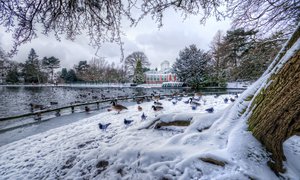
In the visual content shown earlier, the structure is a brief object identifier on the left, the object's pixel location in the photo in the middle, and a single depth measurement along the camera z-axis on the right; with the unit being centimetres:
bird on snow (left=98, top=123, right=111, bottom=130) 453
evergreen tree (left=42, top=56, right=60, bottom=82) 6762
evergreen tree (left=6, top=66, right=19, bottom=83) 5796
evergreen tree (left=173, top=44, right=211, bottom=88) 3134
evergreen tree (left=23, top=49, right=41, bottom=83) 5952
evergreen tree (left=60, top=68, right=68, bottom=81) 6402
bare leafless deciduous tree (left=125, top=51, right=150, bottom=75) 5580
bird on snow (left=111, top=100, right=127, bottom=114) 785
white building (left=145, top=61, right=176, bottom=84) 6079
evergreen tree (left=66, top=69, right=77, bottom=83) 6291
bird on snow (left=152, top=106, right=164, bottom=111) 772
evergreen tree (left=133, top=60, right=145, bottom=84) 5040
